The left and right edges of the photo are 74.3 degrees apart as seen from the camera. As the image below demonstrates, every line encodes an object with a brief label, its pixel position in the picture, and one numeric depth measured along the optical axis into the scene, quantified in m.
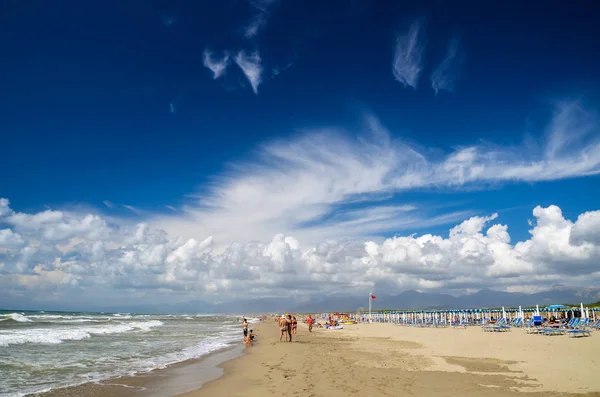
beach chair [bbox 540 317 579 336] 25.74
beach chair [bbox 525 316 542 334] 31.67
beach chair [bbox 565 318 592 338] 24.59
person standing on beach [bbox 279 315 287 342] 25.42
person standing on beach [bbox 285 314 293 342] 24.78
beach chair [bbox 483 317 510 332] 32.78
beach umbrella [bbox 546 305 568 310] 38.87
